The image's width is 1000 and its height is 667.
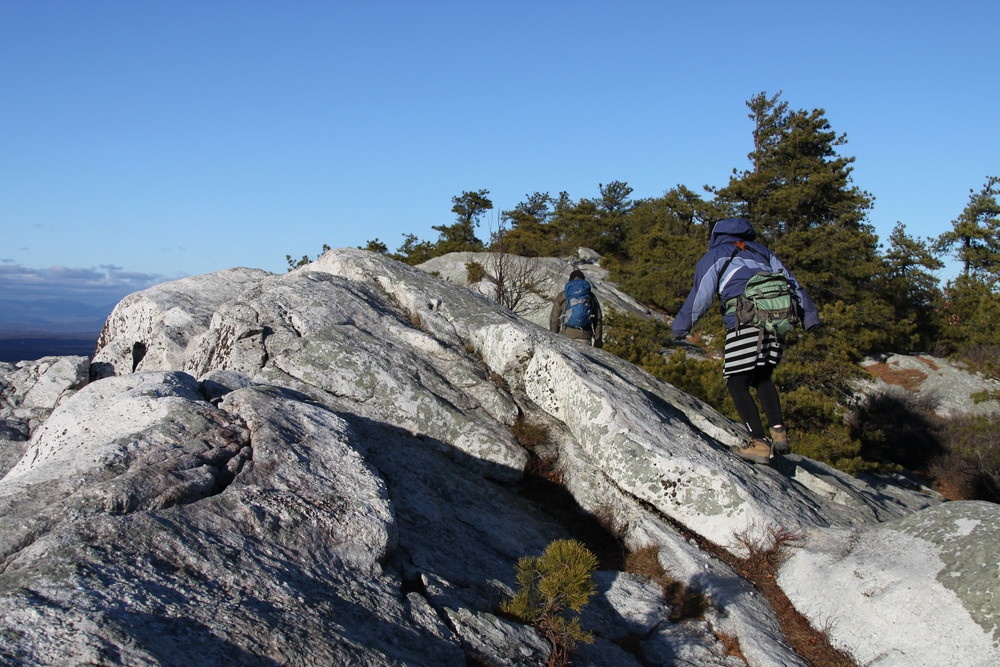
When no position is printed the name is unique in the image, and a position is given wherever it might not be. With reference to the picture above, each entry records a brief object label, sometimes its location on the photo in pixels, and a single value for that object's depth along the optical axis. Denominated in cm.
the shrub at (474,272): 2562
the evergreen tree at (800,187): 3275
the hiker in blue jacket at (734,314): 699
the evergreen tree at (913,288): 3528
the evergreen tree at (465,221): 4344
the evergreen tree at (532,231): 3703
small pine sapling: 424
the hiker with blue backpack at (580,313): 1141
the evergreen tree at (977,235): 4353
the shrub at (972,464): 1656
